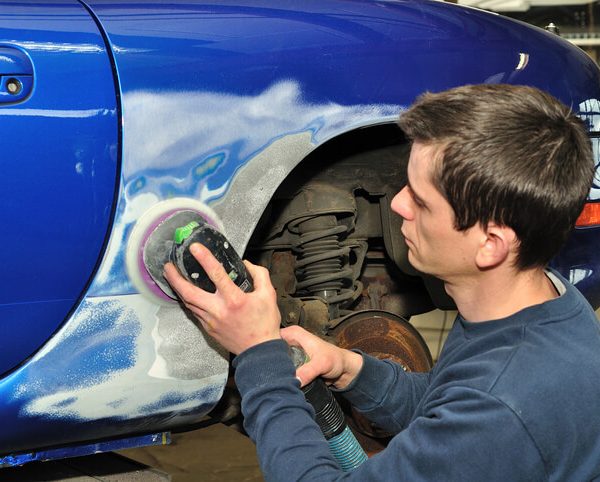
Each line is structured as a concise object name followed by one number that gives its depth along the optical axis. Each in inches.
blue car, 71.7
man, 55.9
